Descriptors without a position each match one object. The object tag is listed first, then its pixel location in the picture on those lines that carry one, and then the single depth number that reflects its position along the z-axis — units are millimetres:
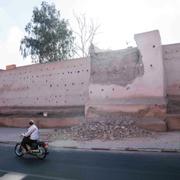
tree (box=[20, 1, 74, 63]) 35312
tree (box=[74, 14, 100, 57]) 42081
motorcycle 12156
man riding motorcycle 12414
